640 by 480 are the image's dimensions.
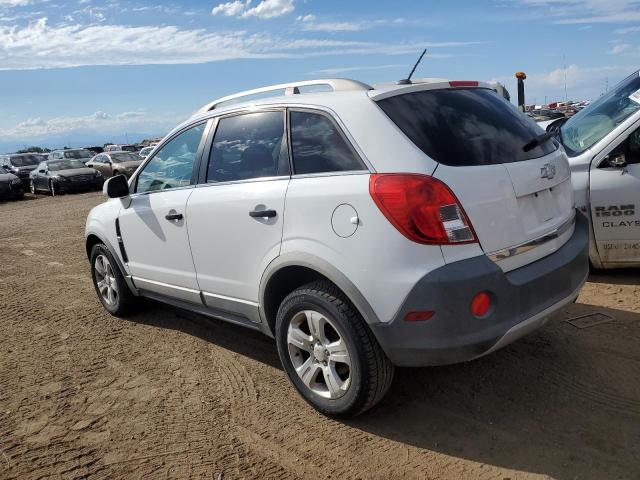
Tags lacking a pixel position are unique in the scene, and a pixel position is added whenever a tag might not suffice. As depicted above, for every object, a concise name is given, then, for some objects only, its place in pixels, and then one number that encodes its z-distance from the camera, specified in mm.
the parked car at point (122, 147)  39059
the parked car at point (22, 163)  25859
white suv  2686
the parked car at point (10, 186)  21250
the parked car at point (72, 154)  25112
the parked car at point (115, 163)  23188
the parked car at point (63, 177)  21938
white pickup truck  4621
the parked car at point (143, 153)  24289
